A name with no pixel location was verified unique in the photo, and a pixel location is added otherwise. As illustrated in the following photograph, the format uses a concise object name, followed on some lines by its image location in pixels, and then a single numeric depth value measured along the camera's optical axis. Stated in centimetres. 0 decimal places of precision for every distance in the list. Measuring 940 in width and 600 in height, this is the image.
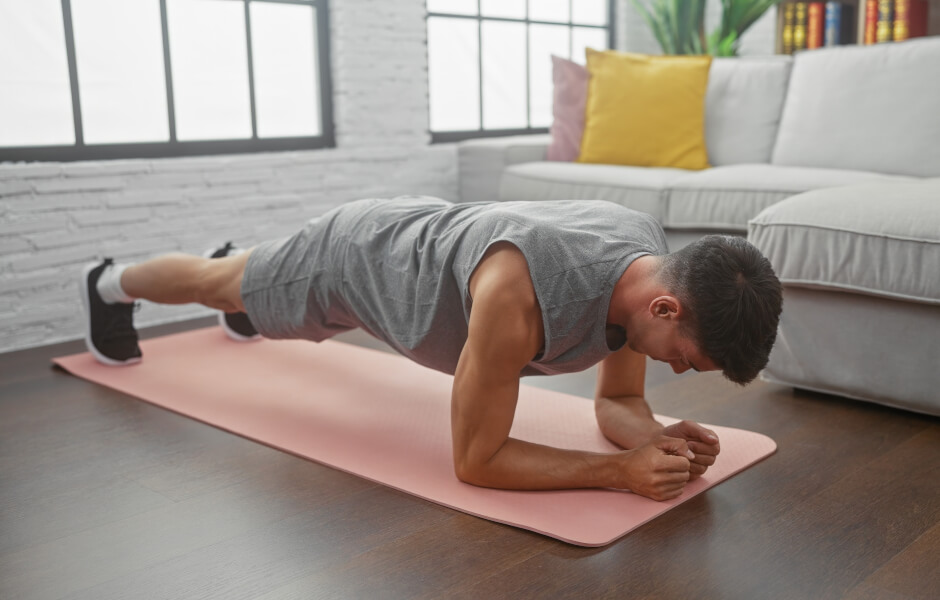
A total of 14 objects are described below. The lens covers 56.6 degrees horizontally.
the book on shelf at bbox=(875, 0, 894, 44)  392
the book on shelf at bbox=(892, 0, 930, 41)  388
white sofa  185
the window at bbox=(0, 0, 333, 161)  274
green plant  398
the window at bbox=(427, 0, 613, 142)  407
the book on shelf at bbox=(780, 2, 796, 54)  421
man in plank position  128
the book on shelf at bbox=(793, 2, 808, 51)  420
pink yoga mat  147
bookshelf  400
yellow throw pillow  323
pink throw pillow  341
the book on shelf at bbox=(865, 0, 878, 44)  397
